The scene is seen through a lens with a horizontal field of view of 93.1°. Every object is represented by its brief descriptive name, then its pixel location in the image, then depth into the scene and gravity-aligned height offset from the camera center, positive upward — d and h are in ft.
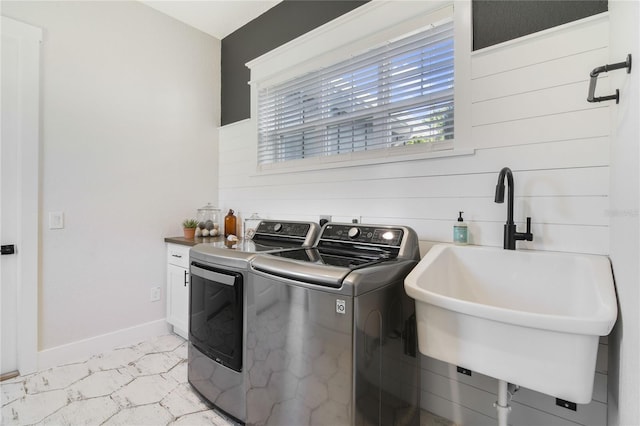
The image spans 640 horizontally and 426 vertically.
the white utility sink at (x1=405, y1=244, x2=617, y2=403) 2.80 -1.15
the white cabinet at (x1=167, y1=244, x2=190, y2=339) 8.19 -2.26
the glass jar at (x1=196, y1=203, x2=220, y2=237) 9.18 -0.45
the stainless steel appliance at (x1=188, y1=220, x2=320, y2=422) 5.07 -2.05
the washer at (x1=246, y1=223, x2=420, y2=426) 3.79 -1.81
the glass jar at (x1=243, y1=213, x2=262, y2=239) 8.21 -0.47
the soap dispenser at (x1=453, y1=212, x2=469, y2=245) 5.18 -0.39
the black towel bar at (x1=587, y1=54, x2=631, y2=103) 2.76 +1.43
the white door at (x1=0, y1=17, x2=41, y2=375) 6.59 +0.20
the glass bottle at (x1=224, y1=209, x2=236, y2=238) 9.17 -0.47
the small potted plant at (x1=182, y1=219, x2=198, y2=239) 8.99 -0.65
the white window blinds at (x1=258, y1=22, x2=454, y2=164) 5.82 +2.45
